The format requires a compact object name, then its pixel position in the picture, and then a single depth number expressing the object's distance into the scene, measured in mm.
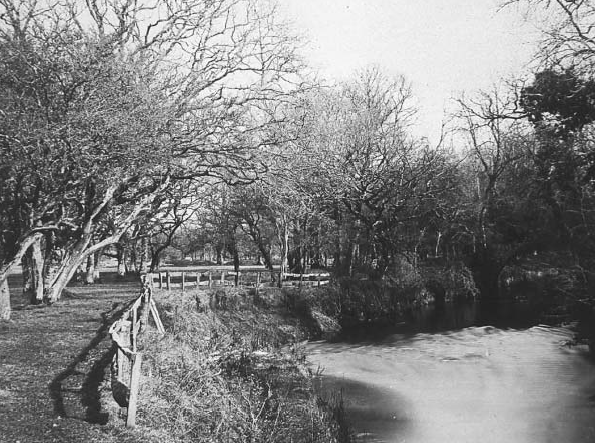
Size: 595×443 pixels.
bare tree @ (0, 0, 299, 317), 11594
